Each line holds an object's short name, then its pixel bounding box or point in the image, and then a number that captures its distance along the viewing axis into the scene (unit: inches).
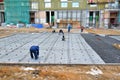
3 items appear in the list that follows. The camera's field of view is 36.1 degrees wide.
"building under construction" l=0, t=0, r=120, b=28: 1850.4
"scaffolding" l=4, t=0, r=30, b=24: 1942.3
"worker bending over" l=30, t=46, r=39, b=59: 362.0
